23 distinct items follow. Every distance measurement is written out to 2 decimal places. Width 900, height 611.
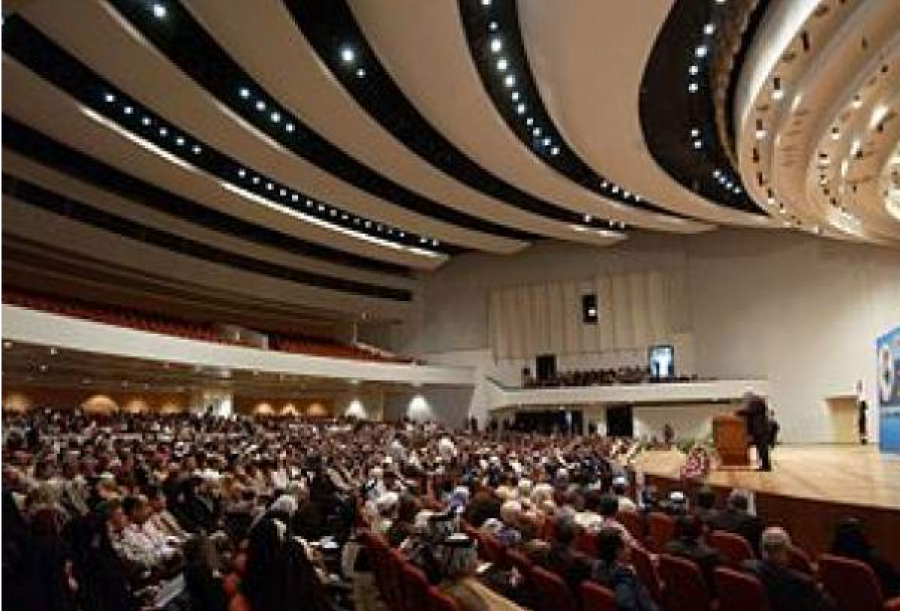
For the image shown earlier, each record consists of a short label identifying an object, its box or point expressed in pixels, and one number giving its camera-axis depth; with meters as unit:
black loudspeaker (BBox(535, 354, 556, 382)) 30.44
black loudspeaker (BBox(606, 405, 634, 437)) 28.12
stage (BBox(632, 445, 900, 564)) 6.66
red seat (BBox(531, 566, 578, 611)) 4.30
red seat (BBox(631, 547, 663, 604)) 5.18
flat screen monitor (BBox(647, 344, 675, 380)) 27.95
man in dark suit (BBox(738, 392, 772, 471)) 12.06
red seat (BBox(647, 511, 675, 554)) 6.56
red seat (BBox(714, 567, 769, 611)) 4.02
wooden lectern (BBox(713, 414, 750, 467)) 13.16
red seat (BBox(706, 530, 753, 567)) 5.37
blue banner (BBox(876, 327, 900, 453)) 14.34
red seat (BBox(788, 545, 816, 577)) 4.88
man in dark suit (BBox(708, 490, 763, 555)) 6.20
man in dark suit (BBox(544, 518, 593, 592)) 4.67
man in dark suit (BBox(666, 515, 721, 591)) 5.00
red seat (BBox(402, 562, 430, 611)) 4.04
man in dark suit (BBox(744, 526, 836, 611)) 4.04
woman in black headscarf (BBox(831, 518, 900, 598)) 4.86
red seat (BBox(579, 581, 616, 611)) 3.90
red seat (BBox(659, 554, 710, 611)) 4.52
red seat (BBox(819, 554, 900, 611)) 4.03
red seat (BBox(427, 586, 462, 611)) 3.42
